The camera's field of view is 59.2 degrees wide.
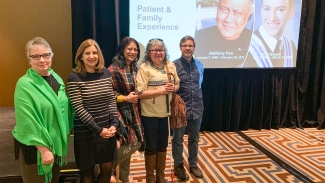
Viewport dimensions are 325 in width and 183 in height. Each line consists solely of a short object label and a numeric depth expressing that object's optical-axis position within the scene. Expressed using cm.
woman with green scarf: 156
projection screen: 358
